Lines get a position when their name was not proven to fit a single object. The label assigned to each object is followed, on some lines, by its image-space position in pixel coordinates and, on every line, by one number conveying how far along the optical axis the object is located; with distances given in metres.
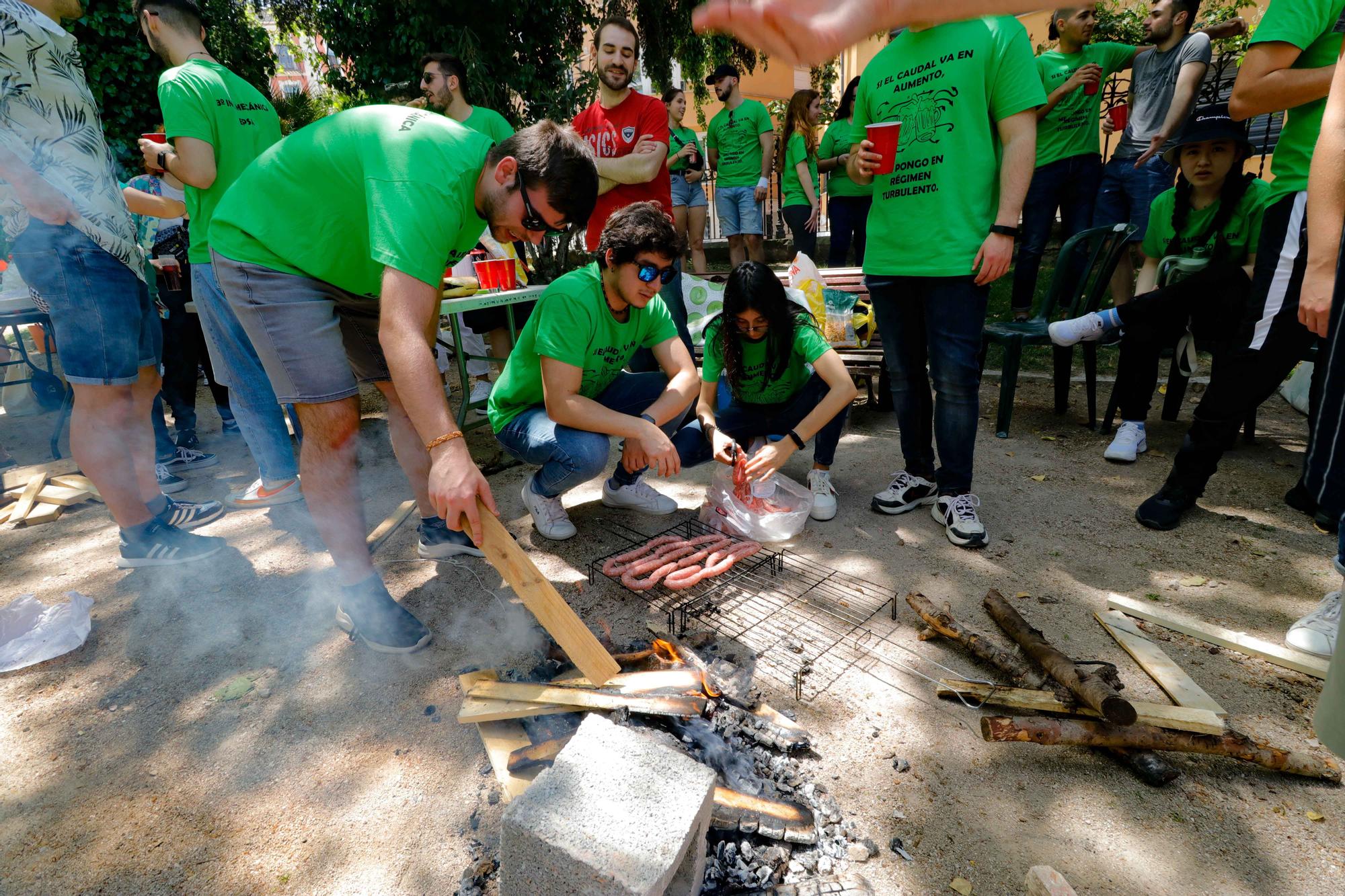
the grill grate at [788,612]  2.51
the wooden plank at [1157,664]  2.18
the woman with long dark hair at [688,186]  6.86
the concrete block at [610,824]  1.35
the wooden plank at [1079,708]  2.00
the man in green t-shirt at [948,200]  2.86
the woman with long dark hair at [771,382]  3.29
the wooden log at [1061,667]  1.94
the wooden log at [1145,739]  1.92
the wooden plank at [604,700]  2.01
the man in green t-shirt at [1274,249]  2.50
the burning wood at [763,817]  1.76
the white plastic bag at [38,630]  2.59
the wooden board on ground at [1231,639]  2.36
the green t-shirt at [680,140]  7.52
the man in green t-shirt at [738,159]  7.37
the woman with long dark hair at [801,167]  7.56
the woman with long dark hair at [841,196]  7.09
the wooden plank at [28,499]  3.87
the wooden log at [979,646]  2.29
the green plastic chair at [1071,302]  4.48
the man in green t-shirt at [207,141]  3.11
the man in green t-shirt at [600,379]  2.97
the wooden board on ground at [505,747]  1.93
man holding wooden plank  1.91
